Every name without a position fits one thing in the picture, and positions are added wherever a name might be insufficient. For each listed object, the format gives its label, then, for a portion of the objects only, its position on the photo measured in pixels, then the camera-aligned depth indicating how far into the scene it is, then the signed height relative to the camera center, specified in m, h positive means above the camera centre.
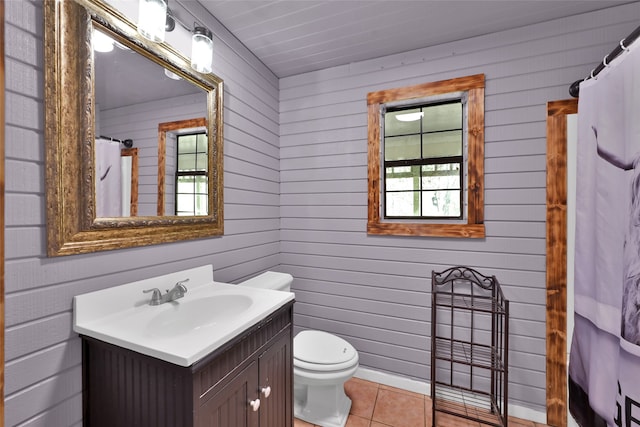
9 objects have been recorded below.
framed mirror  0.97 +0.37
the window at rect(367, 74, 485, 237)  1.88 +0.38
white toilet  1.63 -0.98
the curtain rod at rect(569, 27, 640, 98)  1.10 +0.71
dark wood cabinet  0.86 -0.63
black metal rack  1.78 -0.91
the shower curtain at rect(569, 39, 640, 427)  1.05 -0.18
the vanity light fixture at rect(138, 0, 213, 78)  1.13 +0.83
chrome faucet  1.25 -0.40
